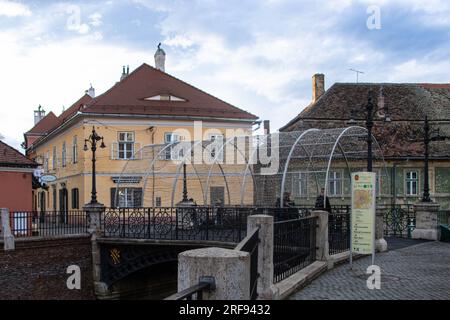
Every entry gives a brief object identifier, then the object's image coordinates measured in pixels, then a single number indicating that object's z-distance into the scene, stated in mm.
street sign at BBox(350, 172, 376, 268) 10977
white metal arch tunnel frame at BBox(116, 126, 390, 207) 21609
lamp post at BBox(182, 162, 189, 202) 23539
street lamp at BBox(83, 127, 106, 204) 22216
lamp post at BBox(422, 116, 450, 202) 19780
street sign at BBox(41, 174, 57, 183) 23969
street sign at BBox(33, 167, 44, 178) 23984
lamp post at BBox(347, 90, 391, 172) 14197
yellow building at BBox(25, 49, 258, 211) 31453
